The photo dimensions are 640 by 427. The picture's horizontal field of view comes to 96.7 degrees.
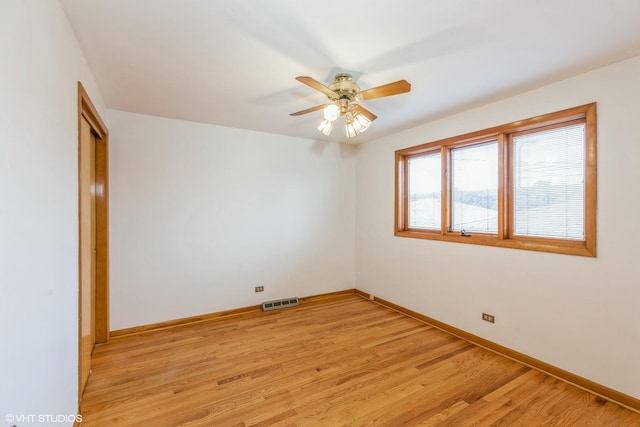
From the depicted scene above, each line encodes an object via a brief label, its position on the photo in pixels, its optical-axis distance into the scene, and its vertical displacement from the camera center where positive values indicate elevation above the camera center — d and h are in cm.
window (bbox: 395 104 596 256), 239 +28
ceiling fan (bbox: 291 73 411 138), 202 +88
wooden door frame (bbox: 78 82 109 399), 293 -28
